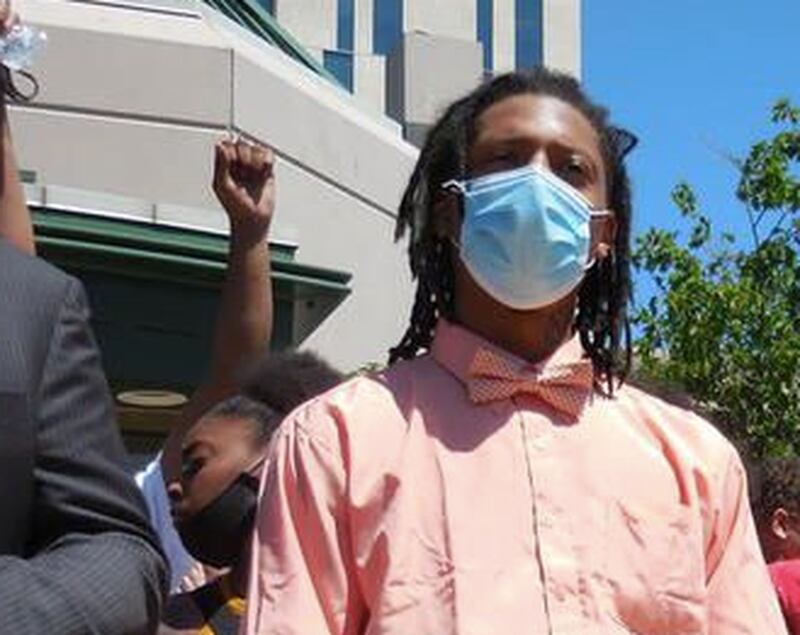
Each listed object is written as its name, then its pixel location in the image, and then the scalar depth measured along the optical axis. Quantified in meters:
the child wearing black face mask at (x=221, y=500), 3.61
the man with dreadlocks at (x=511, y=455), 2.54
